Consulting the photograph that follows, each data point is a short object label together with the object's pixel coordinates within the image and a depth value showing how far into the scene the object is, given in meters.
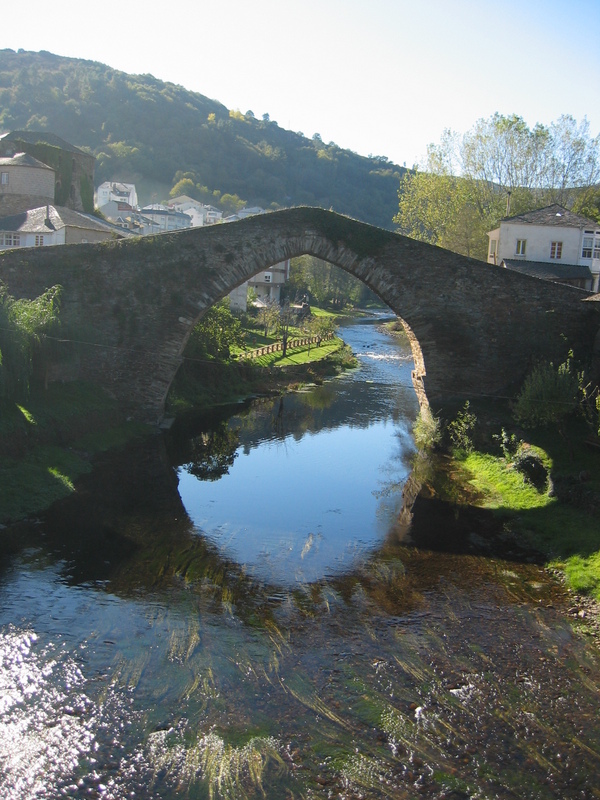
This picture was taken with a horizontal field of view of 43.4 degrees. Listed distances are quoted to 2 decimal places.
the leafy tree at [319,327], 51.75
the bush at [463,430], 23.81
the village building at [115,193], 94.94
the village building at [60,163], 55.28
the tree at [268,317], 50.28
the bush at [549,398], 19.31
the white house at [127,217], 66.84
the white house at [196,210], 99.12
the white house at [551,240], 40.09
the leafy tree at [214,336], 33.25
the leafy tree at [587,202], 53.21
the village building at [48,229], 42.09
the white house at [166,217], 84.81
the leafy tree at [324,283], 78.75
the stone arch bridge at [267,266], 24.33
